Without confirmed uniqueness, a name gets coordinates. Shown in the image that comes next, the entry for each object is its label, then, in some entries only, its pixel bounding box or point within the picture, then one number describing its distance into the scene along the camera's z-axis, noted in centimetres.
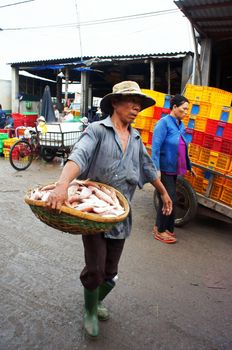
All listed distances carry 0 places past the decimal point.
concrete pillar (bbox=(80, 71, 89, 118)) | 1570
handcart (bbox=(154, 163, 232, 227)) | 457
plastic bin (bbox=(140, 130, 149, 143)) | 551
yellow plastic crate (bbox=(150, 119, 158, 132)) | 535
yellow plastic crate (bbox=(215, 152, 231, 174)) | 445
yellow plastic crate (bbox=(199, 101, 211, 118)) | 465
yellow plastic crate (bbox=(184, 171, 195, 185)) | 504
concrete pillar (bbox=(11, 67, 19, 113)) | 1898
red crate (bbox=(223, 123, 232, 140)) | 437
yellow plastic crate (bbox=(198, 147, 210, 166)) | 471
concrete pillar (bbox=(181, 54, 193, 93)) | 1243
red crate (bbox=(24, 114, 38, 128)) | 1645
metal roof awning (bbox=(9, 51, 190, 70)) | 1286
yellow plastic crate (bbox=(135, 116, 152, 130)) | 540
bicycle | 962
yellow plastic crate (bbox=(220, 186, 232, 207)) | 455
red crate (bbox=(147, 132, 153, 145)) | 546
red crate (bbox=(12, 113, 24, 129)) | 1583
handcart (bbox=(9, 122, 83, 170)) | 972
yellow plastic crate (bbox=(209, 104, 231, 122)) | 445
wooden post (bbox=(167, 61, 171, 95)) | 1409
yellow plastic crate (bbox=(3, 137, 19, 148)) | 1120
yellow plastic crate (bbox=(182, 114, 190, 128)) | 490
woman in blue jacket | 430
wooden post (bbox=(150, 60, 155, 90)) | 1346
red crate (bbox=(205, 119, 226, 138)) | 445
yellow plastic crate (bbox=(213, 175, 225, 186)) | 460
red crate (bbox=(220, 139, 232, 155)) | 441
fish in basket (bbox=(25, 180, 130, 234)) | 196
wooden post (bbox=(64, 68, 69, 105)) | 1625
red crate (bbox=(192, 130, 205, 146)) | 477
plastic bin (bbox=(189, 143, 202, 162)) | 484
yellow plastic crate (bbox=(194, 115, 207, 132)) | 470
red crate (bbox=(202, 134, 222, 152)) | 452
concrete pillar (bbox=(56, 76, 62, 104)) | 2052
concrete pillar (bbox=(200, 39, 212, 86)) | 854
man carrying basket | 238
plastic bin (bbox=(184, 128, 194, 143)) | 489
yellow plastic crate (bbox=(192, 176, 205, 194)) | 491
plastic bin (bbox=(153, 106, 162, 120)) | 525
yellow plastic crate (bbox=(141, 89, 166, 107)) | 520
